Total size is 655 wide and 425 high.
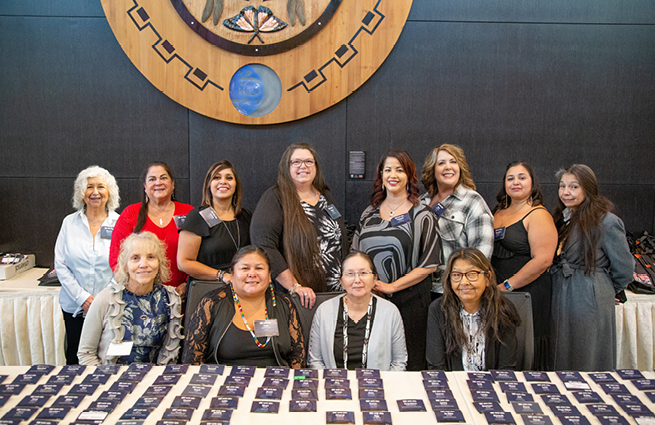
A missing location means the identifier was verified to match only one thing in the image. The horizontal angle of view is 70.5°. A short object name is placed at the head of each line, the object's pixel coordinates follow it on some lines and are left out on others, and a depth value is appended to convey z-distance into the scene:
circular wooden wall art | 3.03
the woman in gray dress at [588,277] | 2.33
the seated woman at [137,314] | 1.91
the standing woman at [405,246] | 2.19
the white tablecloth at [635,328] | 2.71
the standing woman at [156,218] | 2.39
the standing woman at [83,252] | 2.50
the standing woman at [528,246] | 2.31
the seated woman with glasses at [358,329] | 1.91
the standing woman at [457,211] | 2.30
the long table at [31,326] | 2.80
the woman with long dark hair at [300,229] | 2.18
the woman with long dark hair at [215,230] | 2.27
